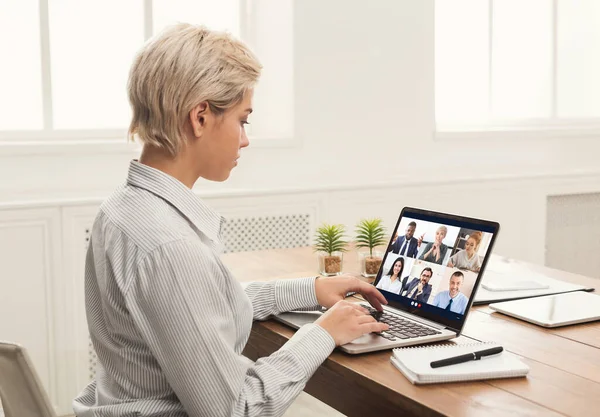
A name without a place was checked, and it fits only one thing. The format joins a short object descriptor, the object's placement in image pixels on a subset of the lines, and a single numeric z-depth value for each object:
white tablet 1.82
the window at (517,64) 4.62
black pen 1.47
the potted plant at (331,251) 2.23
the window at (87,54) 3.46
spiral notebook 1.44
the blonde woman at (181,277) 1.35
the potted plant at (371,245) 2.23
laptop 1.69
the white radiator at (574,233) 4.77
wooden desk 1.34
